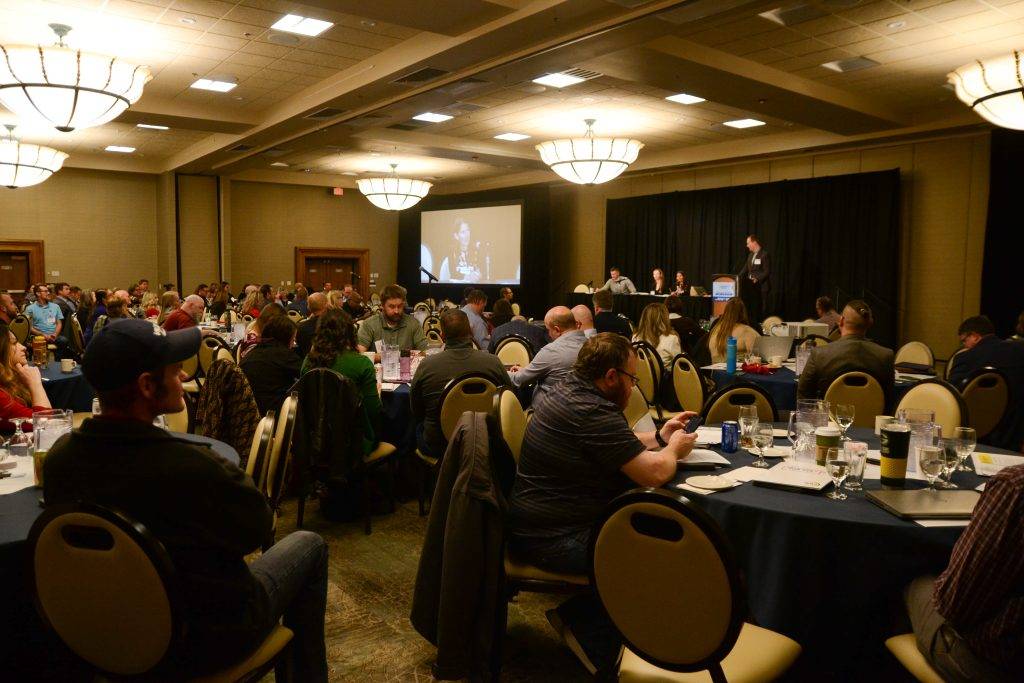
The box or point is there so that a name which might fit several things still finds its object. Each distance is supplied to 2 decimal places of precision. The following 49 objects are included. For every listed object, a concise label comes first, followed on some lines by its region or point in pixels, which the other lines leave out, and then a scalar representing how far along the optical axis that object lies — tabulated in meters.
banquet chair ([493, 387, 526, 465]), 3.08
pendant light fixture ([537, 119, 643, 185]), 9.52
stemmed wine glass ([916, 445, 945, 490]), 2.39
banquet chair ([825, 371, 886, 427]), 4.33
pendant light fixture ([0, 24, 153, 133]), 6.02
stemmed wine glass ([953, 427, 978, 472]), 2.52
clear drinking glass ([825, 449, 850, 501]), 2.42
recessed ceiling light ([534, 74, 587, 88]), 7.94
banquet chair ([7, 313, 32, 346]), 9.56
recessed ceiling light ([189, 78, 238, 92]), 8.75
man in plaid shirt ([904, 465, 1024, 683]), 1.57
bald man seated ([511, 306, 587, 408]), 4.58
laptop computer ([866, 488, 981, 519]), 2.17
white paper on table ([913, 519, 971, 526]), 2.12
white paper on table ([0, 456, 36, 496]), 2.41
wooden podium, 11.55
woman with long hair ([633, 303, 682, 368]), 6.32
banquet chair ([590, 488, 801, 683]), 1.70
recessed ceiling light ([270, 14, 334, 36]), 6.60
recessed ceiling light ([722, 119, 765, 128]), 10.39
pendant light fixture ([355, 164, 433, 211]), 13.61
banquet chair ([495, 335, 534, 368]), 6.21
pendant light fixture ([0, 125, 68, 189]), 9.80
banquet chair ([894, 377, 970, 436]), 3.64
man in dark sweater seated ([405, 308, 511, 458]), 4.27
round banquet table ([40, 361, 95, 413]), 5.08
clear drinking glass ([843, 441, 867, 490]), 2.51
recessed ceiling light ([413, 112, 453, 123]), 10.20
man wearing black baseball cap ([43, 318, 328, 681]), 1.67
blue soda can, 2.97
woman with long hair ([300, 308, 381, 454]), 4.29
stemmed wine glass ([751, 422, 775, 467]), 2.78
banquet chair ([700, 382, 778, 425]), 3.71
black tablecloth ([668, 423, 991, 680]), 2.12
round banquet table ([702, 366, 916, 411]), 5.22
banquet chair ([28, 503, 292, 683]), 1.63
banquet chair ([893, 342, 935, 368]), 7.22
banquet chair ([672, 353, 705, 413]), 5.34
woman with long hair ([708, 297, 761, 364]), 6.28
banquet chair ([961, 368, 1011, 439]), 4.55
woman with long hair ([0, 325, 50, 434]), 3.44
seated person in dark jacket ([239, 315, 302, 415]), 4.73
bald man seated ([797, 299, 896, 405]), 4.50
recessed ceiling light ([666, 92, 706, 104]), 8.96
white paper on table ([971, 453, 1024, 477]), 2.71
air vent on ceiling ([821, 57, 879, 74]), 7.46
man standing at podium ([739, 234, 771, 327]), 11.80
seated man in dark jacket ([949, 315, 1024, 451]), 5.00
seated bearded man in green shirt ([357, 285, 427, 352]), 6.27
